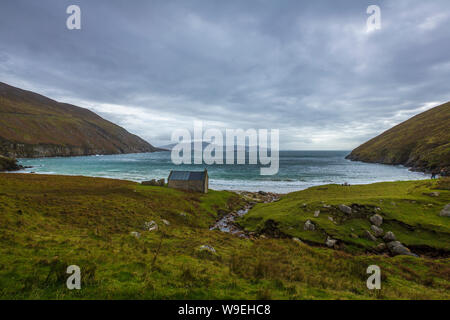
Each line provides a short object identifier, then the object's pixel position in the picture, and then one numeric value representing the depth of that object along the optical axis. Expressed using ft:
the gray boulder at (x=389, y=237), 69.15
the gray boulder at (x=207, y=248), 52.09
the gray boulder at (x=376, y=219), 76.75
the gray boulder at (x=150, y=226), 76.94
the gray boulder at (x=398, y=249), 61.50
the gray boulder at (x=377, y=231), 72.66
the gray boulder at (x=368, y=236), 70.54
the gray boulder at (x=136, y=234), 62.23
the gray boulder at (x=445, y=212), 75.77
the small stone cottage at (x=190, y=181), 163.07
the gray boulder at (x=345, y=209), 84.77
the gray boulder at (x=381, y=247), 65.72
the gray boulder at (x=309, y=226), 80.71
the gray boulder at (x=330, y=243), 69.56
